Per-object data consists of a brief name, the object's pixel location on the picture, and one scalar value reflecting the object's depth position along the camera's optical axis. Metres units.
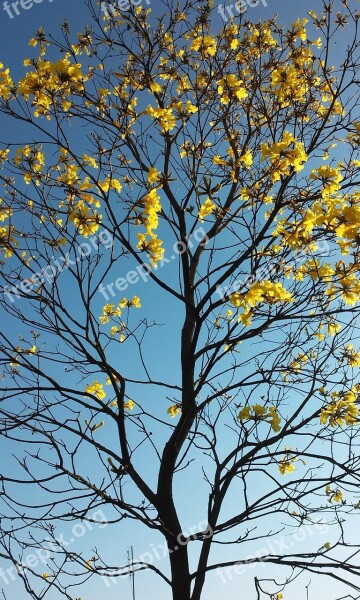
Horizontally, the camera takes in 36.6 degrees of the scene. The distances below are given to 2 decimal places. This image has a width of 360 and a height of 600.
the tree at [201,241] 2.77
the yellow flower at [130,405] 4.04
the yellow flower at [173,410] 3.62
